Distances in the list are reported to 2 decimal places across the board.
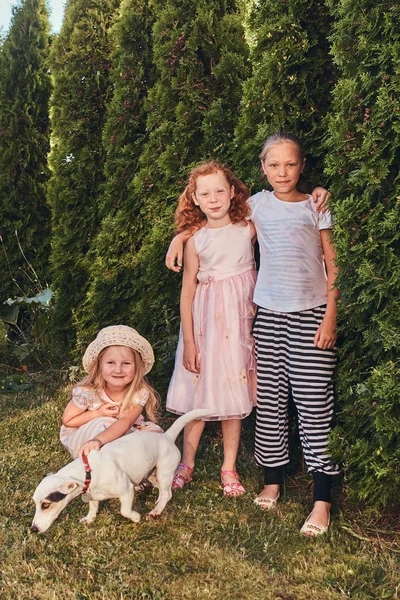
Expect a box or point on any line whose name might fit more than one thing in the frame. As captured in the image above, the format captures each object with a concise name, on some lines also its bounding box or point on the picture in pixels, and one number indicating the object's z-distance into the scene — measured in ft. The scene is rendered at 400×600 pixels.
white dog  9.70
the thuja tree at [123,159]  17.98
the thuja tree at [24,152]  24.98
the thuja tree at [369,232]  9.95
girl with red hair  12.47
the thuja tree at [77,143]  20.67
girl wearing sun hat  12.25
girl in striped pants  11.36
